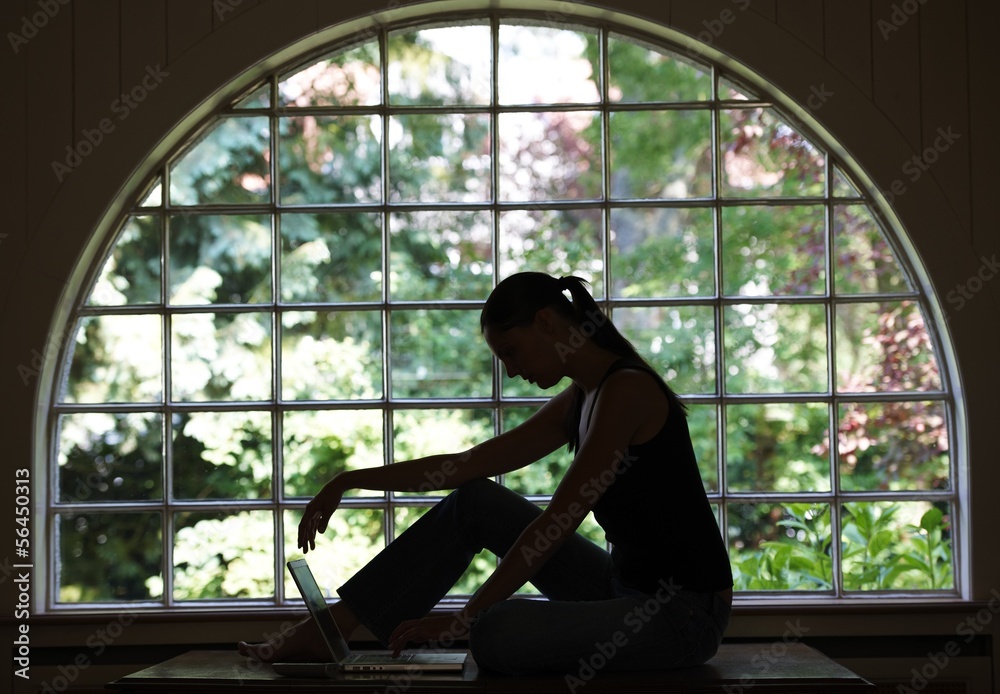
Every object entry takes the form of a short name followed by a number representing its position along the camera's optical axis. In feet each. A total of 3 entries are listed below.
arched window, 9.50
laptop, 7.05
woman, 6.84
